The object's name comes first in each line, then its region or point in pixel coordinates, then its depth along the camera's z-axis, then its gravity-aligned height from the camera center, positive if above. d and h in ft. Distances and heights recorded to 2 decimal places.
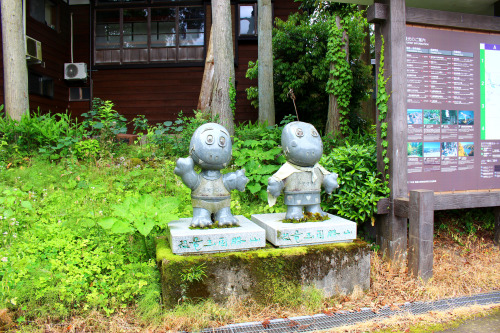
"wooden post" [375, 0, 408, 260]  13.32 +1.15
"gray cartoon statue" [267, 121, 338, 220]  12.16 -1.06
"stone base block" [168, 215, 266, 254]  10.41 -2.74
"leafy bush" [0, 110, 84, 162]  21.18 +0.48
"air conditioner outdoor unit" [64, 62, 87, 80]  42.96 +8.68
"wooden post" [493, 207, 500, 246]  16.37 -3.74
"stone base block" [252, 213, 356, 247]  11.26 -2.76
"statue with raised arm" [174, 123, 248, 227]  11.34 -1.03
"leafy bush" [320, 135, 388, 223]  13.93 -1.62
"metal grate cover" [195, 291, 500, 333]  9.66 -4.85
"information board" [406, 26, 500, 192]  13.70 +1.25
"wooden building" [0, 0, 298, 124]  42.32 +10.89
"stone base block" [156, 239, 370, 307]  10.16 -3.73
